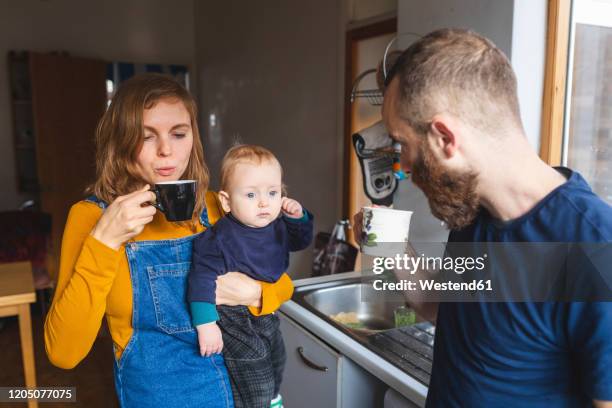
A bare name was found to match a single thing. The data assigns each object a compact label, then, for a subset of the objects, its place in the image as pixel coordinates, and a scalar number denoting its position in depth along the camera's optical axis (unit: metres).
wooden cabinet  4.71
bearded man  0.81
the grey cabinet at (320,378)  1.66
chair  4.02
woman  0.97
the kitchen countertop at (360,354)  1.38
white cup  1.20
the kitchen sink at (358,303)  2.16
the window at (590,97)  1.59
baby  1.14
